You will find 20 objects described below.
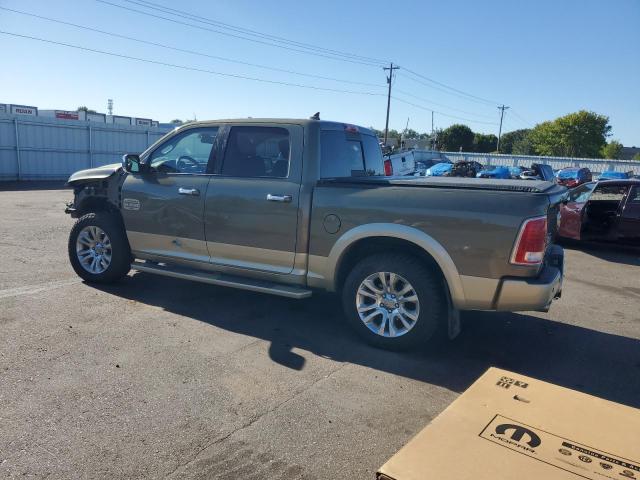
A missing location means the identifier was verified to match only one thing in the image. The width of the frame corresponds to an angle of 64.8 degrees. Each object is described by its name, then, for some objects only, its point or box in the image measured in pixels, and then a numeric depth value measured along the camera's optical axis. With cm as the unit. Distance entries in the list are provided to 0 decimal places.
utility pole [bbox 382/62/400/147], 5134
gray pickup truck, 402
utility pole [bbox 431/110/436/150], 7238
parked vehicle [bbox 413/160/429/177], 3533
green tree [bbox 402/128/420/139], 12642
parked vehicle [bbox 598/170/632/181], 3069
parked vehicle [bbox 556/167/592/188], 2113
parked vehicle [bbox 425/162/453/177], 3034
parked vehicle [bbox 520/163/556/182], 1860
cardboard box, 178
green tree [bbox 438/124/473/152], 7162
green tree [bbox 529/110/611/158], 6944
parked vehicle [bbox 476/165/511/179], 2460
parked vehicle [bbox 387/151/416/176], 1658
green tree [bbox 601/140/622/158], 7244
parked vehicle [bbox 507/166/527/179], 3430
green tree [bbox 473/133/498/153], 7675
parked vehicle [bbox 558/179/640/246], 941
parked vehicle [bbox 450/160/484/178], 2639
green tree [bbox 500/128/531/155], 9052
